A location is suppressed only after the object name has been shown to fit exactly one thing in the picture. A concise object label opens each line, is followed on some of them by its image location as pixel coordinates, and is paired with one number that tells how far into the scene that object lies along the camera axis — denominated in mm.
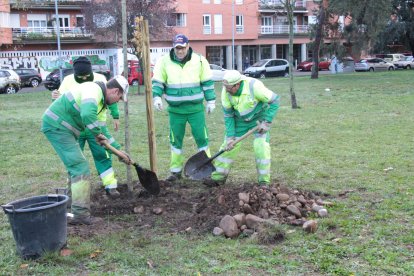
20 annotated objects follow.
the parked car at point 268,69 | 40562
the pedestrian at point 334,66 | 42175
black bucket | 4285
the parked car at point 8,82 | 28688
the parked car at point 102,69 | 33406
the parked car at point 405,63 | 48000
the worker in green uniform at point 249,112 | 6211
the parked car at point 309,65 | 50259
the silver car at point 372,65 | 46625
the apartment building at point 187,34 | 43344
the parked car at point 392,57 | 48094
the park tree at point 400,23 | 42438
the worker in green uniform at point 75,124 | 5180
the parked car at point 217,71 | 31588
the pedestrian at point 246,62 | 54062
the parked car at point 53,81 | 30719
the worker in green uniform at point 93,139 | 6195
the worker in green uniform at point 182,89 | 6969
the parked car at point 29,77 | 34844
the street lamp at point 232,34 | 50644
